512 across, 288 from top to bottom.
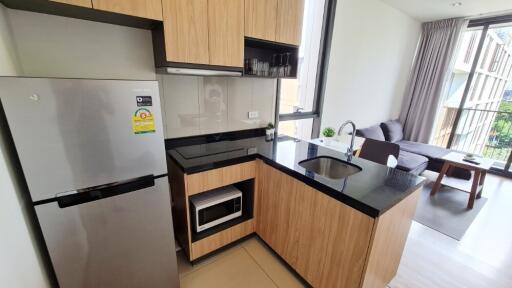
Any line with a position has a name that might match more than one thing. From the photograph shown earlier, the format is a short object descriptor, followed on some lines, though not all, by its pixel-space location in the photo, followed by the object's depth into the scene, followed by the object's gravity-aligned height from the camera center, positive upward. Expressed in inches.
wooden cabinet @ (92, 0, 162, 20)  43.1 +15.3
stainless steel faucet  67.5 -21.0
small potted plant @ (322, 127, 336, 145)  104.0 -22.9
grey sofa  127.2 -40.8
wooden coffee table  108.3 -39.1
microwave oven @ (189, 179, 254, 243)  66.7 -45.1
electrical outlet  88.7 -12.3
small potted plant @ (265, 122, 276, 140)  88.5 -18.9
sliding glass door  152.6 -4.3
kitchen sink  66.2 -25.4
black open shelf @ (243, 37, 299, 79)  78.2 +13.0
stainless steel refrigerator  34.8 -17.5
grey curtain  155.0 +12.3
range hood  56.7 +3.1
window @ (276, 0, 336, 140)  111.8 +2.7
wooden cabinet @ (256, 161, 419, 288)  45.2 -35.7
